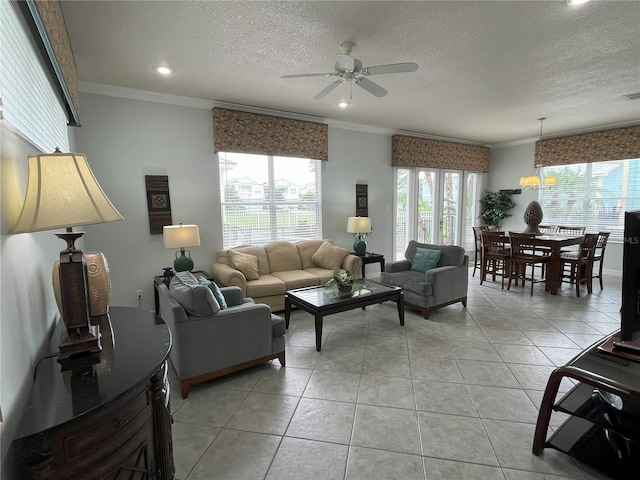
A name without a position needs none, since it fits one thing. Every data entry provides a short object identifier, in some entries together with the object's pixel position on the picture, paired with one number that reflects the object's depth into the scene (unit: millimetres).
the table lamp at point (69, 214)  1095
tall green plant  7383
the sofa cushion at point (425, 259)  4312
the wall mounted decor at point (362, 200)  5758
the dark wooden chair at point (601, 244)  5032
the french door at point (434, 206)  6531
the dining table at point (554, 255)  4789
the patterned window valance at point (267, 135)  4316
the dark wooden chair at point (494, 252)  5270
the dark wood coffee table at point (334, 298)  3131
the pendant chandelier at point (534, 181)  5402
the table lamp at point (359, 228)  5195
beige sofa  3898
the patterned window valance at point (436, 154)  6137
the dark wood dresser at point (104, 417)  844
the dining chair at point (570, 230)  5836
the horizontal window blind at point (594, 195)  5824
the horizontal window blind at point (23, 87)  1128
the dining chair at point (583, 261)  4754
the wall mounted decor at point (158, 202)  3989
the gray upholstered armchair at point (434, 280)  3883
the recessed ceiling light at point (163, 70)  3150
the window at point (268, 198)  4617
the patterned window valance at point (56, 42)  1406
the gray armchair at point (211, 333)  2369
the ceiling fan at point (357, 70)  2477
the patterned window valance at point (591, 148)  5551
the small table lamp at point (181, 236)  3584
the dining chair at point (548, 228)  6219
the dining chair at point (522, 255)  4977
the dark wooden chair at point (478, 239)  5741
